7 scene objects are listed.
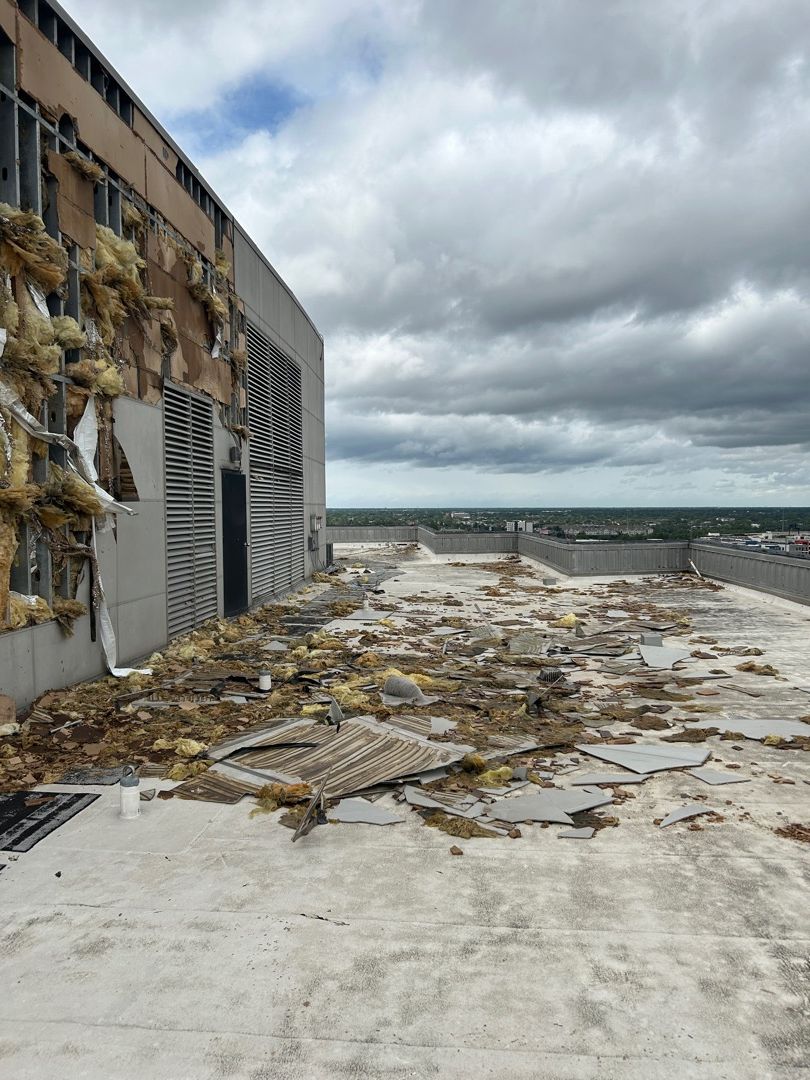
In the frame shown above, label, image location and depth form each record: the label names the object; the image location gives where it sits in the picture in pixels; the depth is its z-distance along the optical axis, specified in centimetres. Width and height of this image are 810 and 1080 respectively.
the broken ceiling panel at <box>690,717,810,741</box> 787
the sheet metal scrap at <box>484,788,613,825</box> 568
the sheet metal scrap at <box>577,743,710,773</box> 681
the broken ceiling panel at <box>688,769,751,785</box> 648
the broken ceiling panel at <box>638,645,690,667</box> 1153
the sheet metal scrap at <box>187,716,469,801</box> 641
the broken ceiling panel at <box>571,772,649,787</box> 646
